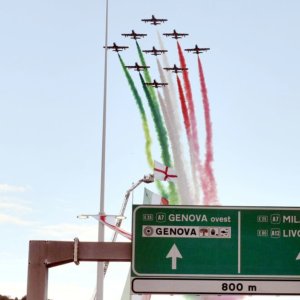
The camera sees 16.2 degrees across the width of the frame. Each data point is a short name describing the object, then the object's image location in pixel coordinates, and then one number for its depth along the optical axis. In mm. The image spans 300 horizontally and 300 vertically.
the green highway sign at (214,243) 23172
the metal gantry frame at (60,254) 22516
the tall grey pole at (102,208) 61062
